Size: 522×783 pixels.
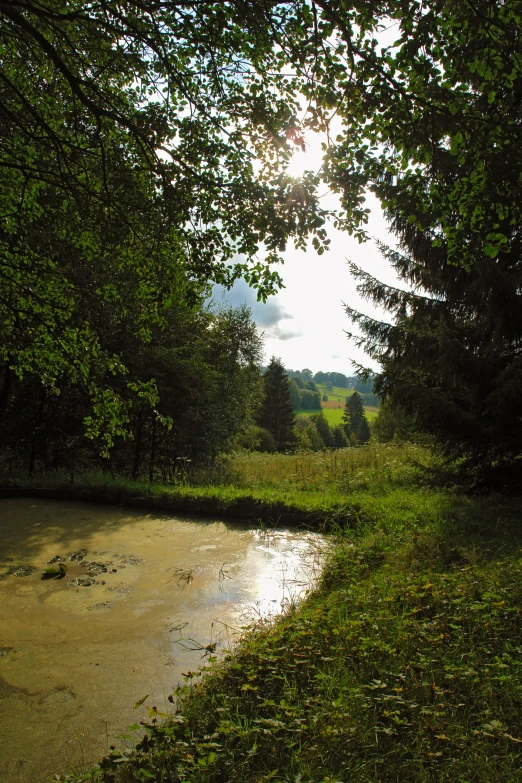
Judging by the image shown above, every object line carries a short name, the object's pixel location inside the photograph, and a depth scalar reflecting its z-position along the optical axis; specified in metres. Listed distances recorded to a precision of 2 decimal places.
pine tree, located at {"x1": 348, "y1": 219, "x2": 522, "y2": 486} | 6.35
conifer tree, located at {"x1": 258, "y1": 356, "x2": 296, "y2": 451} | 43.44
